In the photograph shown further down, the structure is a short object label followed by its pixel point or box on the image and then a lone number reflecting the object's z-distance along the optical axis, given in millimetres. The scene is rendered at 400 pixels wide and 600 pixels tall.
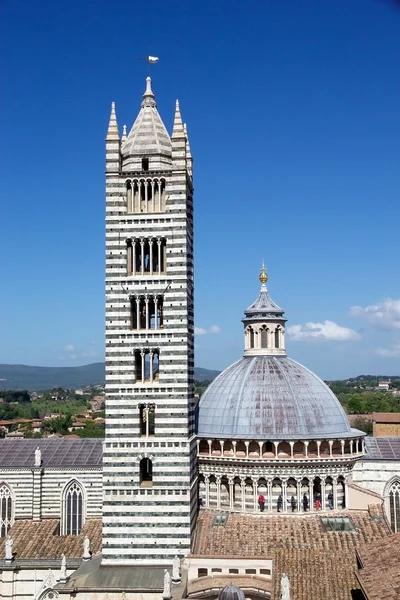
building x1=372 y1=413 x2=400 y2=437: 73500
